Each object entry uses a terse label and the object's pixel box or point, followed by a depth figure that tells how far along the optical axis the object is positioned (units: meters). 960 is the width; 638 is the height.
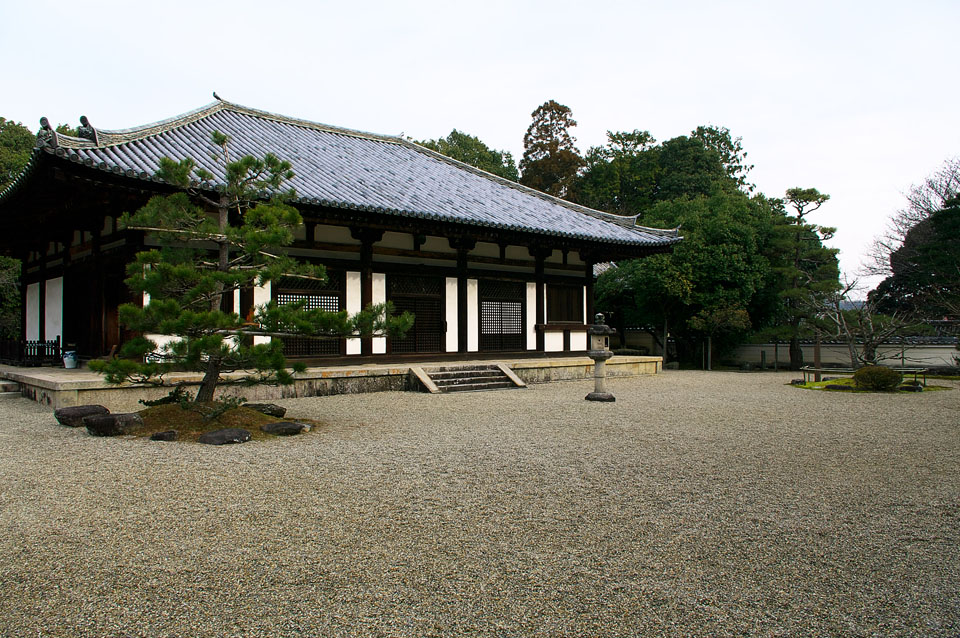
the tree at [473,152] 37.03
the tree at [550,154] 36.47
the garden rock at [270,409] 7.96
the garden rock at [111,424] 6.67
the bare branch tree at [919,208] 24.27
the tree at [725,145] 36.59
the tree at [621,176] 34.69
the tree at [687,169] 32.56
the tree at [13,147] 22.63
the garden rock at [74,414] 7.37
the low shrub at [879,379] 12.30
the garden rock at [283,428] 6.95
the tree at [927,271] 20.66
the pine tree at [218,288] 6.47
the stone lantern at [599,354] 10.41
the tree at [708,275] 20.59
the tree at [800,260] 19.41
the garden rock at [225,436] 6.35
